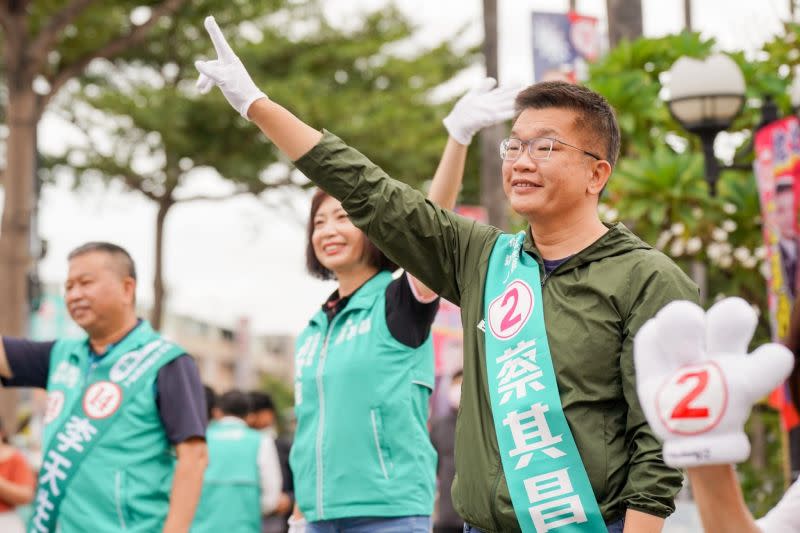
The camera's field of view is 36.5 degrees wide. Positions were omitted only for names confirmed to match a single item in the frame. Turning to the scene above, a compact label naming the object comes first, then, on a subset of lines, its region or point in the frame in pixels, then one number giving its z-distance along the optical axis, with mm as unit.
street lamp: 8250
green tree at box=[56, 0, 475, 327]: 17547
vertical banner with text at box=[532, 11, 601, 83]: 12523
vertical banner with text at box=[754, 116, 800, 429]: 7684
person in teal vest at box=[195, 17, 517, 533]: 3846
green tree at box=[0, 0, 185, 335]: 13680
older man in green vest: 4297
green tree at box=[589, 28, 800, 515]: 8719
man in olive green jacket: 2730
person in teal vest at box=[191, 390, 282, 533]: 7051
